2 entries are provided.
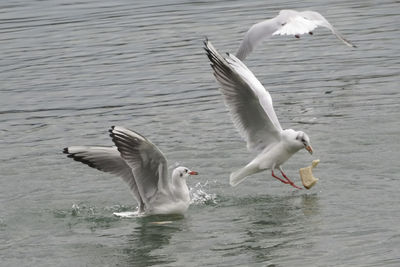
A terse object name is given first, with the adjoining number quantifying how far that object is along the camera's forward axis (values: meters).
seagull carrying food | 20.61
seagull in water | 19.76
